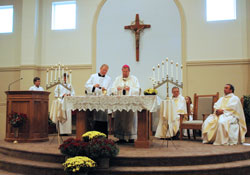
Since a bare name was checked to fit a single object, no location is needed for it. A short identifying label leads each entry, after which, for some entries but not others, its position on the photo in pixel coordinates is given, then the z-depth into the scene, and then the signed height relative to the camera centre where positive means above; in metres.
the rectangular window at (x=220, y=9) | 9.01 +2.93
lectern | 6.57 -0.12
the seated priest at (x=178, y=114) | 6.95 -0.18
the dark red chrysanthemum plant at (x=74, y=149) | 4.28 -0.60
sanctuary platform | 4.31 -0.85
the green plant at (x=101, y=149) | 4.20 -0.59
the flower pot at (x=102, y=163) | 4.34 -0.81
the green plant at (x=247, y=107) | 7.87 +0.01
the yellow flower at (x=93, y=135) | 4.83 -0.45
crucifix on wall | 9.26 +2.44
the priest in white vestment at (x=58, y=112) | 6.09 -0.11
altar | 5.43 +0.03
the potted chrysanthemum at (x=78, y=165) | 3.96 -0.77
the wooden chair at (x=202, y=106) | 7.52 +0.03
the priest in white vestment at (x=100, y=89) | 6.31 +0.38
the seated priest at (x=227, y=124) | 6.31 -0.35
